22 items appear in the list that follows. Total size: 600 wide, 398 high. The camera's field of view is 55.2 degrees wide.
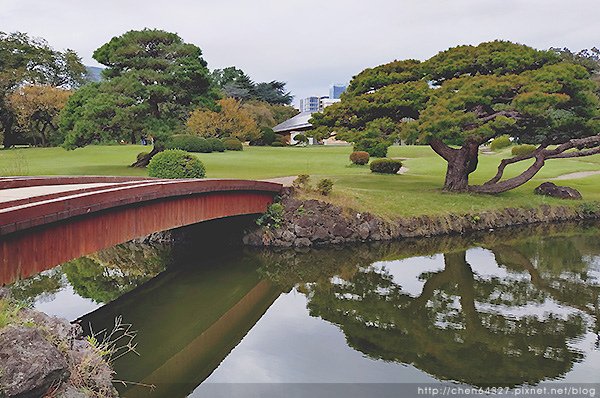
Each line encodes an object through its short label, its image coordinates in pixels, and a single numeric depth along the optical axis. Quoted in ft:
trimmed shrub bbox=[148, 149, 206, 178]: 62.28
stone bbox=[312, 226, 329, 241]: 58.34
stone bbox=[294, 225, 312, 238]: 57.88
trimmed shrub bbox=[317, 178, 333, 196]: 61.07
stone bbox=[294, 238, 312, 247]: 57.57
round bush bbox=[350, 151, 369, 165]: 120.06
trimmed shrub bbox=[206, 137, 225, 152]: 145.59
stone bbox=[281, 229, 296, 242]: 57.52
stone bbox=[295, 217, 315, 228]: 58.13
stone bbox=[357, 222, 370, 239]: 60.13
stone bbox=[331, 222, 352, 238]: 59.16
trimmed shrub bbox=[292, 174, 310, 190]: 61.26
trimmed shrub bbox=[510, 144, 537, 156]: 141.10
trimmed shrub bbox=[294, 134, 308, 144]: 183.67
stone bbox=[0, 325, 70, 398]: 15.44
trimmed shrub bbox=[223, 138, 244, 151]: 153.38
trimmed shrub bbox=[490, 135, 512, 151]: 166.91
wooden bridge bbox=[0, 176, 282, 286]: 25.82
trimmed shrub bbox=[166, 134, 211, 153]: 139.74
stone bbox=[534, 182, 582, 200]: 80.33
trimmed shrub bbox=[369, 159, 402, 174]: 102.24
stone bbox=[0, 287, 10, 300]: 20.49
